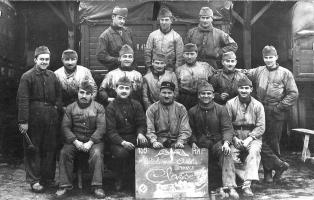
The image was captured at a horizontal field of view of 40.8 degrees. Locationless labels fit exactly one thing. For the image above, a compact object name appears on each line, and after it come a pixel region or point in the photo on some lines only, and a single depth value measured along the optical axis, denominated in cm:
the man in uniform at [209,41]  706
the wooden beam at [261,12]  977
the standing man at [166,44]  695
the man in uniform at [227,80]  645
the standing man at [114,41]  686
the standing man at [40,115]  581
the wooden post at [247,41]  989
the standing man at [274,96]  645
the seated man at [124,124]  580
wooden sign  547
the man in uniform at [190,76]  657
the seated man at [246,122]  588
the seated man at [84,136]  560
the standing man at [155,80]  648
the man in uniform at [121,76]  643
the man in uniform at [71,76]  624
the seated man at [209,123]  581
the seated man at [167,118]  585
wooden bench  762
